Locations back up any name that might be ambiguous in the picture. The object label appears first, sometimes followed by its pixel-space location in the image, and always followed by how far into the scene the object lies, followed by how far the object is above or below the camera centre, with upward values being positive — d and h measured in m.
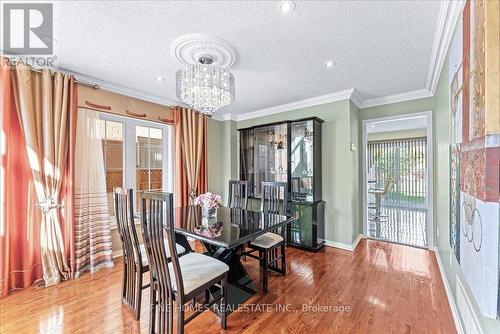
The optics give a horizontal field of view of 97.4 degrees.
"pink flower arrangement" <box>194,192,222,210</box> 2.42 -0.35
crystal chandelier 2.18 +0.85
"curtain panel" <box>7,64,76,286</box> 2.33 +0.32
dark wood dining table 1.83 -0.55
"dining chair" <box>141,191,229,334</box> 1.49 -0.80
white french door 3.20 +0.25
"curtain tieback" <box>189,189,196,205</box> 3.98 -0.49
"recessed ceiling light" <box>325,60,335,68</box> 2.45 +1.19
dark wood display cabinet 3.58 +0.03
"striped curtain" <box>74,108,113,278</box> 2.74 -0.40
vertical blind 6.57 +0.00
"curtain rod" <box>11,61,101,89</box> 2.47 +1.13
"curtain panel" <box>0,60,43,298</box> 2.21 -0.43
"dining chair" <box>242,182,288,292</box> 2.36 -0.82
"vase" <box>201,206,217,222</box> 2.39 -0.51
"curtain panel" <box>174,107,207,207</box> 3.84 +0.26
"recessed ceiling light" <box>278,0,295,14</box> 1.56 +1.18
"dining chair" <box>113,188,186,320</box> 1.87 -0.76
